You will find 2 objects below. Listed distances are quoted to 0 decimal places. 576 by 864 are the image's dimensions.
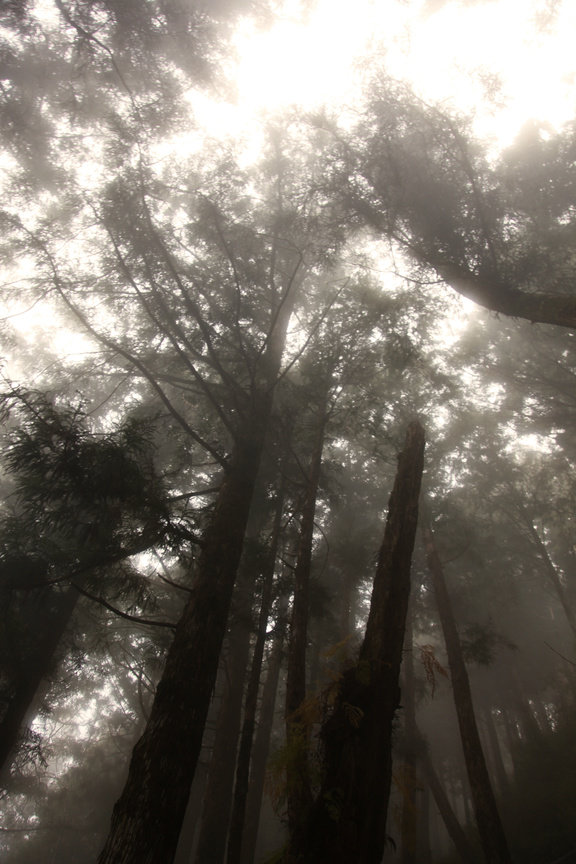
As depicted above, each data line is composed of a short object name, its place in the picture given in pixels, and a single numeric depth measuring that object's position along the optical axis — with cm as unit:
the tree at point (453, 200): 937
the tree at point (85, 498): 492
